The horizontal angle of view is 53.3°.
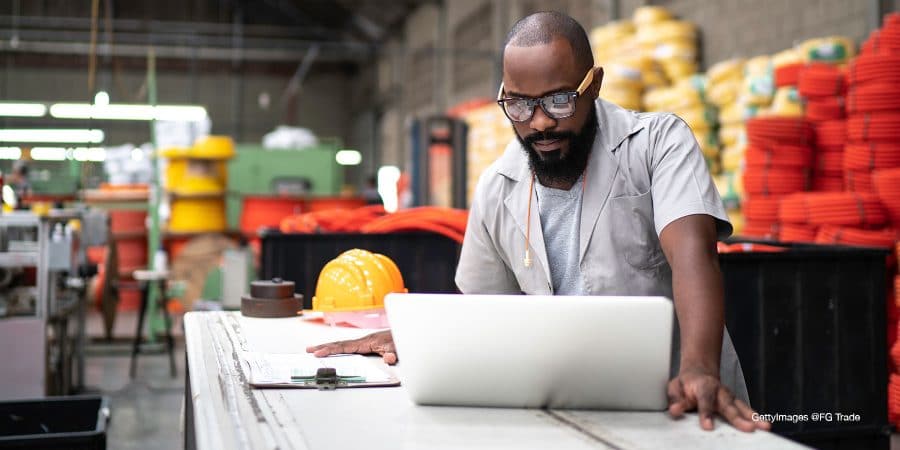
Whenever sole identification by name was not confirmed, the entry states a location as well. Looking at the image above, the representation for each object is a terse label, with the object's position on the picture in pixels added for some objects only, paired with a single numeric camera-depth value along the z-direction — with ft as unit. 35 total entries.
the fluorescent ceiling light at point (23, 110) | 63.98
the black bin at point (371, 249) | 15.06
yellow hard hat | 8.88
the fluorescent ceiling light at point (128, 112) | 63.41
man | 6.12
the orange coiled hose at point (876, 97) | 17.08
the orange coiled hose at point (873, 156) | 17.31
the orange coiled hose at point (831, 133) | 19.11
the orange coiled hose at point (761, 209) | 19.85
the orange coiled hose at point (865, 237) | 17.06
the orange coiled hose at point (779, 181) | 19.72
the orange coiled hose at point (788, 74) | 19.94
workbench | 4.48
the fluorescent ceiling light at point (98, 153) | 46.98
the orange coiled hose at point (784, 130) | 19.56
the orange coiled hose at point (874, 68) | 17.08
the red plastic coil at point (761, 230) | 19.86
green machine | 39.68
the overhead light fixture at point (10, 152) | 61.05
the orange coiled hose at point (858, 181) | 17.90
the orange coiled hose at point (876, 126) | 17.16
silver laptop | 4.66
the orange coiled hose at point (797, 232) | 18.45
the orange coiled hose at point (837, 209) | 17.16
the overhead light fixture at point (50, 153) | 67.05
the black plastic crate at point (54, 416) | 9.91
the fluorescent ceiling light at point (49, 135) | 66.74
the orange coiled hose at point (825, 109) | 18.99
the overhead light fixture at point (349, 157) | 83.56
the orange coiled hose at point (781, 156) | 19.57
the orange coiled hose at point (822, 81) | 18.74
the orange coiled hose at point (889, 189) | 16.85
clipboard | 5.81
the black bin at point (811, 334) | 11.62
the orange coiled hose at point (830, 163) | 19.54
